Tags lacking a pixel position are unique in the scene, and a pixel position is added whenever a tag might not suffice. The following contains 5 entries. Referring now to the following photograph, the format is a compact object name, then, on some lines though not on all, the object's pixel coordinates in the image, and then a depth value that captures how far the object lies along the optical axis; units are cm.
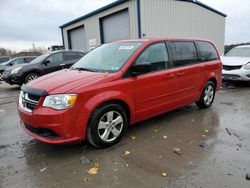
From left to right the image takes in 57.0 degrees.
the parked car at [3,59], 2270
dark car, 1040
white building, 1455
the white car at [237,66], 857
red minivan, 322
